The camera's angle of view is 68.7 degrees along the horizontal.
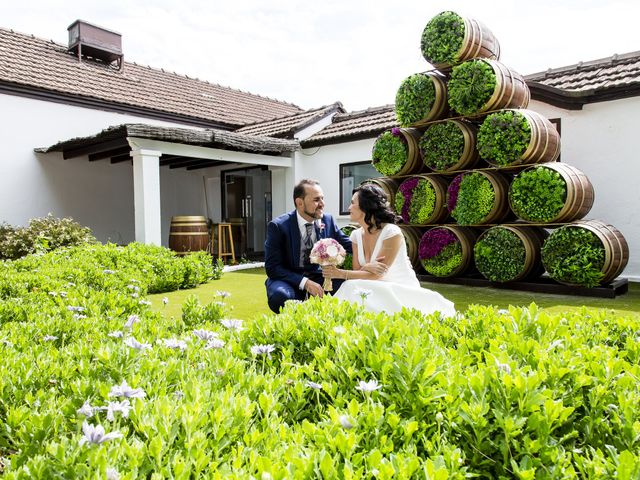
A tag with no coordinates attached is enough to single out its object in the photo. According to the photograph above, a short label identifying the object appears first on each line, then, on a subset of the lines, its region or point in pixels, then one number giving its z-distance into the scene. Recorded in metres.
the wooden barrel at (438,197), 8.29
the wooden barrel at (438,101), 8.30
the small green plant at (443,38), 7.97
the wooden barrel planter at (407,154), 8.71
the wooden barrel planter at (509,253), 7.20
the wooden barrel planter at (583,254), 6.41
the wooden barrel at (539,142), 7.10
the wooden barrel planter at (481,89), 7.54
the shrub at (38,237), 9.38
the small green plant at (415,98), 8.36
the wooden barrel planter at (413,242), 8.70
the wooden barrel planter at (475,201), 7.58
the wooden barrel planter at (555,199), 6.78
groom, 4.40
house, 8.35
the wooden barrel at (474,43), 7.91
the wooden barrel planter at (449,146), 7.97
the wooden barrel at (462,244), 7.91
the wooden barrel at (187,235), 10.70
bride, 3.88
